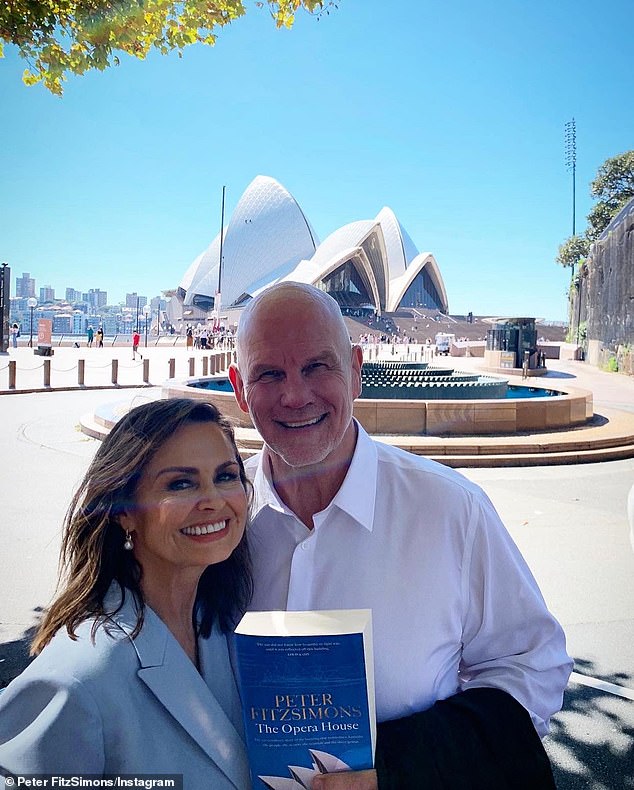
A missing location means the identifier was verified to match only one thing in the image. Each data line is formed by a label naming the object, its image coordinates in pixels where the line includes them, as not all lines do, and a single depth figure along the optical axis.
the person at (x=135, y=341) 29.04
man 1.11
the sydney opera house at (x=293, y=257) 60.47
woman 0.93
